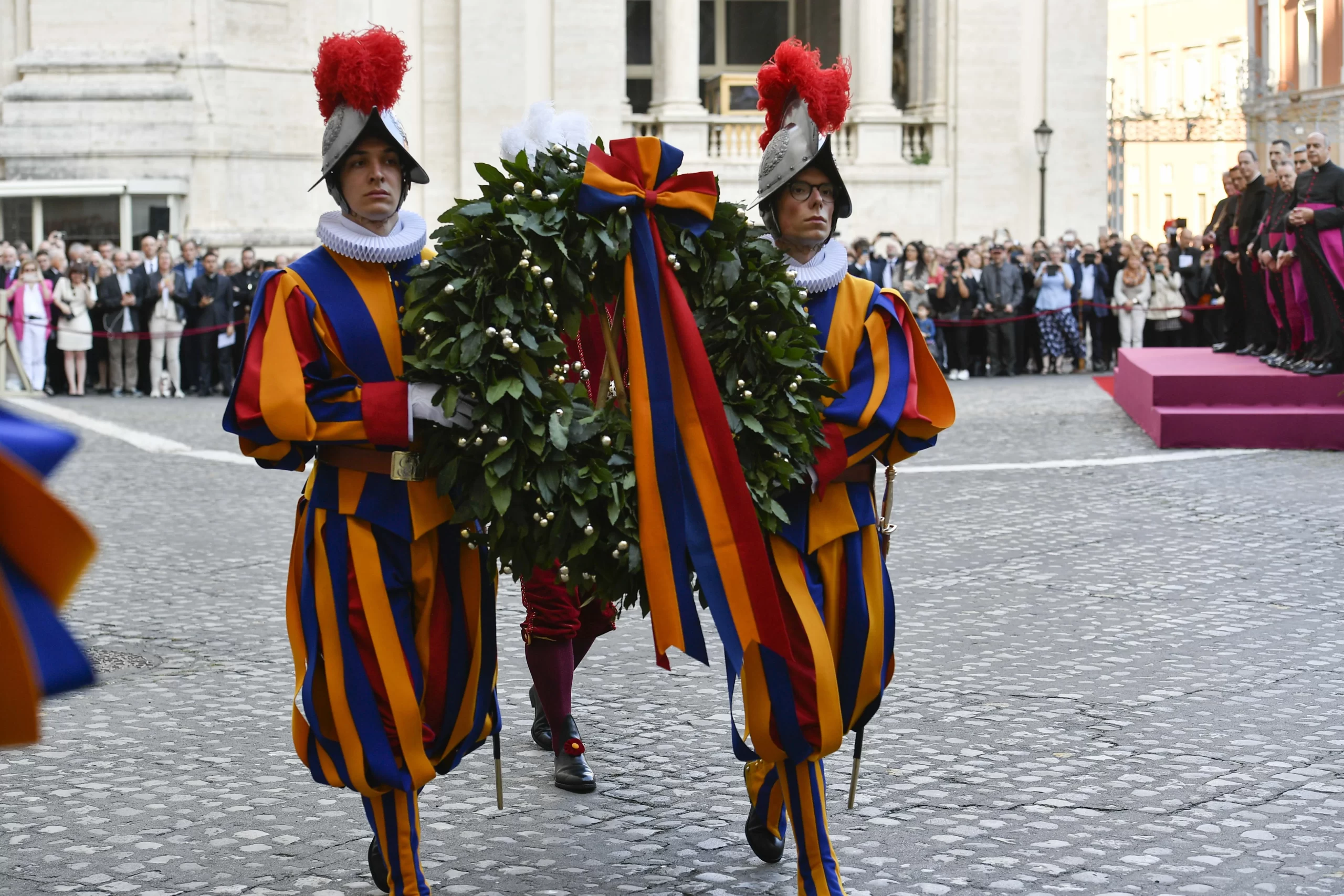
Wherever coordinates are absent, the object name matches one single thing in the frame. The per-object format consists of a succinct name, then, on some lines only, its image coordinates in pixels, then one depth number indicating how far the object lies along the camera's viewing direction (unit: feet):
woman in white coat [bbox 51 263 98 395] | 66.64
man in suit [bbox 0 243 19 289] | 67.97
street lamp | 107.14
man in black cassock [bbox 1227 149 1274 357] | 52.19
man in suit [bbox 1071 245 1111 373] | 77.05
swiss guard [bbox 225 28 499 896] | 13.67
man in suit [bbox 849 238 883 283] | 71.20
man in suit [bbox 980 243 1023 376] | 74.37
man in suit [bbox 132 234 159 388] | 67.82
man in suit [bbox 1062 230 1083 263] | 78.79
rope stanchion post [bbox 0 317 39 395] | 66.13
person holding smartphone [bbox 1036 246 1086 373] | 75.00
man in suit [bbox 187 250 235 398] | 67.72
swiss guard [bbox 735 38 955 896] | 13.87
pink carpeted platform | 45.55
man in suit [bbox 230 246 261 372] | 68.59
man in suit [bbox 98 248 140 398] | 67.36
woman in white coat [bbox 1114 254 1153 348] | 75.46
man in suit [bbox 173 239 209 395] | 68.74
